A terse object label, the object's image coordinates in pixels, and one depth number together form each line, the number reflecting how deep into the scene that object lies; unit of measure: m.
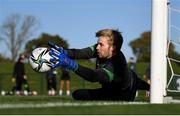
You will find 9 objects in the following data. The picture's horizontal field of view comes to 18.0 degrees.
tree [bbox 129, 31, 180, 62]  67.38
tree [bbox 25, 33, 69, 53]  59.27
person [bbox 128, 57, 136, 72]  21.58
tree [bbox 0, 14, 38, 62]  51.94
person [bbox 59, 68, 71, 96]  23.61
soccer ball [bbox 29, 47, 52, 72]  5.89
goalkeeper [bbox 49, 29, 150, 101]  5.84
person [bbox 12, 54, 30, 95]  20.88
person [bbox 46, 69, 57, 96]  23.08
